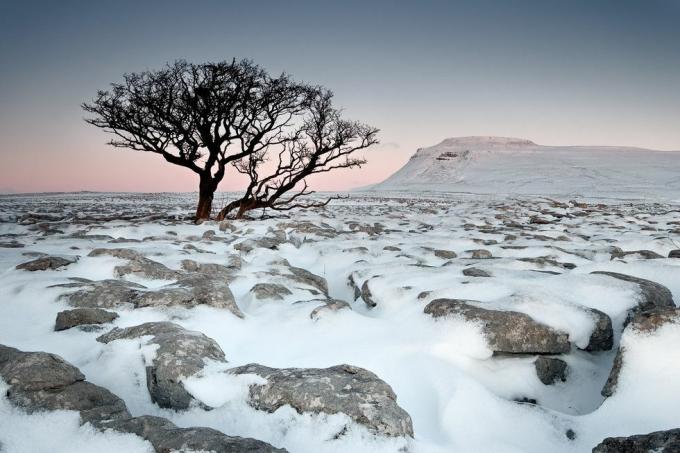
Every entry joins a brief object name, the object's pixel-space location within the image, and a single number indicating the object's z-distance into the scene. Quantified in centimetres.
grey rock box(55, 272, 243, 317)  372
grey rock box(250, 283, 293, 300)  436
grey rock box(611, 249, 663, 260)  566
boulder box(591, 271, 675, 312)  365
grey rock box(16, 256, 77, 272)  471
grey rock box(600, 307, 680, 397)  264
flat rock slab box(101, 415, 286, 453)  174
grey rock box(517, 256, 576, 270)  542
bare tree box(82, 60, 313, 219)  1198
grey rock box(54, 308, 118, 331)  332
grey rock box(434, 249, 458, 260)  654
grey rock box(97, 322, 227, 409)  247
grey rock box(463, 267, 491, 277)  473
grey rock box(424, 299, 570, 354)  316
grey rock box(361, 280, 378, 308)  444
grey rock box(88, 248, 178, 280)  497
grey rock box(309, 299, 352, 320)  373
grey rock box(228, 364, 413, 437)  213
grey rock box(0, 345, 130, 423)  212
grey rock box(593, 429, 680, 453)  167
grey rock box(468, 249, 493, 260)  641
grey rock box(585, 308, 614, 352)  330
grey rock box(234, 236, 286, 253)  721
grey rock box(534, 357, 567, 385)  308
